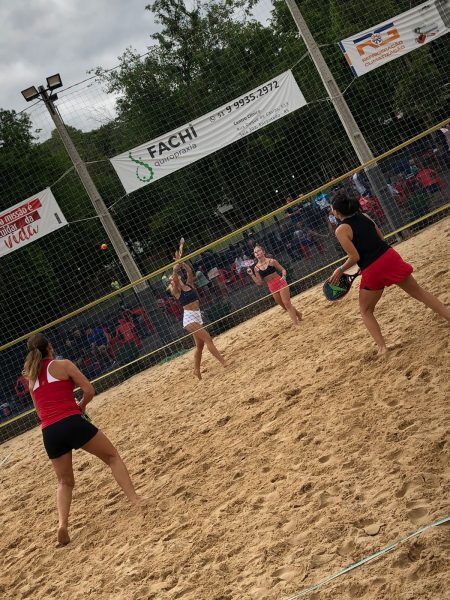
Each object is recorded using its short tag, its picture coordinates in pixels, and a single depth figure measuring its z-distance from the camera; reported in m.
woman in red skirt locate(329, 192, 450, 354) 5.60
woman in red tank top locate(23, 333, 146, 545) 5.18
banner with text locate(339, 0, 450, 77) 12.84
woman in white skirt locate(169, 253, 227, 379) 8.51
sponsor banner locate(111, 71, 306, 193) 12.88
